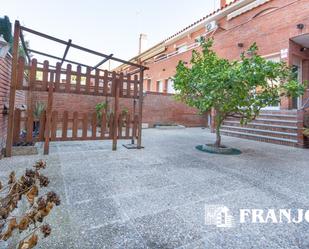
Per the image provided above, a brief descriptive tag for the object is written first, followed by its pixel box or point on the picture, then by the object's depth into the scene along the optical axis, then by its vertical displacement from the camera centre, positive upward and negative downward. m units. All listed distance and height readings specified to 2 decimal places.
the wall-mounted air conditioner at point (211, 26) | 13.73 +7.25
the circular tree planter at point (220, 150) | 5.64 -0.53
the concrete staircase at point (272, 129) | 7.15 +0.16
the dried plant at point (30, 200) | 1.22 -0.52
